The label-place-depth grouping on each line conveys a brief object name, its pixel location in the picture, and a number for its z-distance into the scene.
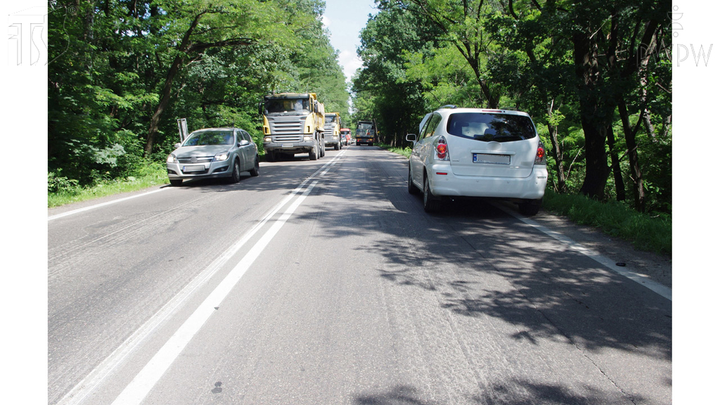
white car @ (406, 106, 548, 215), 7.62
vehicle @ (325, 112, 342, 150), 44.62
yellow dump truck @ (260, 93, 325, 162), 25.16
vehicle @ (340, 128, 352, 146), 68.28
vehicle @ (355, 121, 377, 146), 65.38
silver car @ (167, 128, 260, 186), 13.30
